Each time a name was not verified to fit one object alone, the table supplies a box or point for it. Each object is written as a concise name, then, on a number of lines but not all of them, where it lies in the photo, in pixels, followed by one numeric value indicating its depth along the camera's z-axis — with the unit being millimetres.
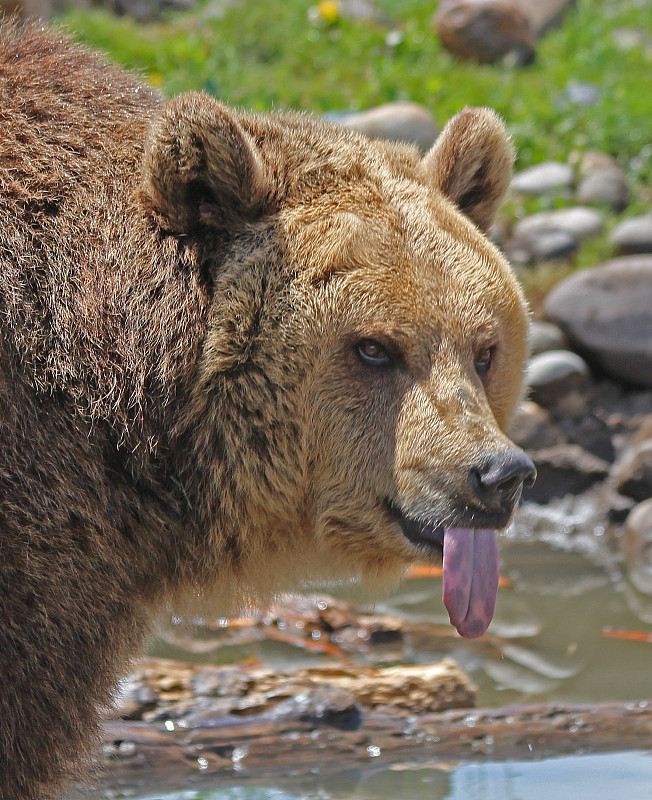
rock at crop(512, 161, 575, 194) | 19719
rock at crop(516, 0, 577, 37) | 26234
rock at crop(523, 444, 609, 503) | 14820
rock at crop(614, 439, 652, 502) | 14023
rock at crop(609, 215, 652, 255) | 17219
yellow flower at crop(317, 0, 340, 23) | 25656
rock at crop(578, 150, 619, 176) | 20094
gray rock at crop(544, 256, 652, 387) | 15734
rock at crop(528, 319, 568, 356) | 16125
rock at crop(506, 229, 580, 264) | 17969
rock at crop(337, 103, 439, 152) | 19453
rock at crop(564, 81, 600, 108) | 22531
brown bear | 5695
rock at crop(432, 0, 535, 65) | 24516
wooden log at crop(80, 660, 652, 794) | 7988
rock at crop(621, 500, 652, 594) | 12906
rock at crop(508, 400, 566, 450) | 15047
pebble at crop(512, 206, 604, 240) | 18312
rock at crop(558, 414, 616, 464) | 15227
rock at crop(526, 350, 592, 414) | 15508
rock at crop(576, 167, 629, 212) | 19312
